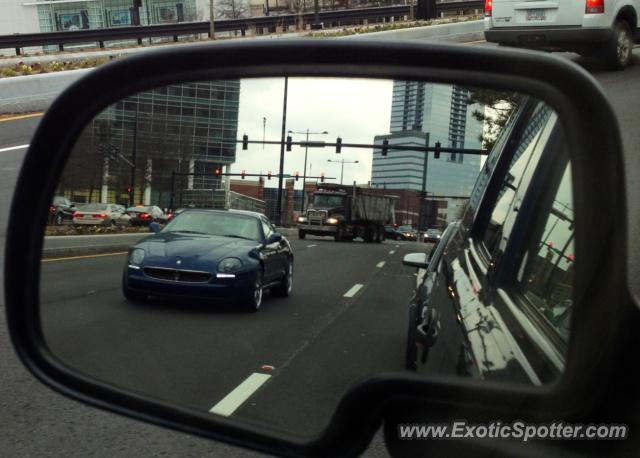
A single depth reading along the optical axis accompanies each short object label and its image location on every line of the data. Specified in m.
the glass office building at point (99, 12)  80.62
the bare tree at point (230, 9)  58.92
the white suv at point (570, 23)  10.41
